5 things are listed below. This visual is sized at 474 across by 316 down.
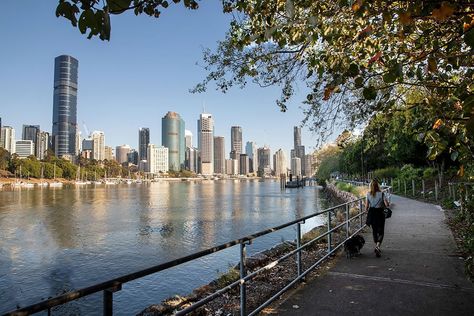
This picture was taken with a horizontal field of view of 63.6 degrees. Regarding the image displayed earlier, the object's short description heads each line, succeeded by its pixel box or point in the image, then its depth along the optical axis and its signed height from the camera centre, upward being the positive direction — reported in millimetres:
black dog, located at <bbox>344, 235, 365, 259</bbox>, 8531 -1599
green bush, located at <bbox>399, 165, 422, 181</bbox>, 33459 +112
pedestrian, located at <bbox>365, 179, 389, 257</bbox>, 9078 -857
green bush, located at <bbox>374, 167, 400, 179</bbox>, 42697 +194
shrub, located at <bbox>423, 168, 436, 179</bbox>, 31922 +75
